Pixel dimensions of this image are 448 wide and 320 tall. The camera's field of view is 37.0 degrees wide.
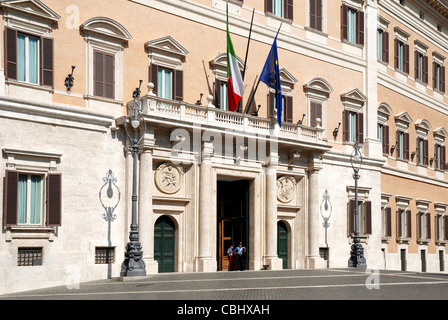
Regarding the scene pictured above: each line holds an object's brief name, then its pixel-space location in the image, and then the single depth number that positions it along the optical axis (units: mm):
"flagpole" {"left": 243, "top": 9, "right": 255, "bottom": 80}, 27833
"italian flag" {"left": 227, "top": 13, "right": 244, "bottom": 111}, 27328
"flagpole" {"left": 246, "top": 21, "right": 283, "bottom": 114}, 29108
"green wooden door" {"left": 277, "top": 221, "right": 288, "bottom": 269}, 29609
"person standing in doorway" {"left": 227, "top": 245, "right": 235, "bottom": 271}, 27844
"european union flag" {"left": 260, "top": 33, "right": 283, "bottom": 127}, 28547
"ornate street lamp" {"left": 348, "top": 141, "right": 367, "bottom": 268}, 29984
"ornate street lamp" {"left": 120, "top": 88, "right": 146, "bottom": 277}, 21938
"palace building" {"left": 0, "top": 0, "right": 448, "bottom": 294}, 22156
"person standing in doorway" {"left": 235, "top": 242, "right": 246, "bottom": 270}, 27389
